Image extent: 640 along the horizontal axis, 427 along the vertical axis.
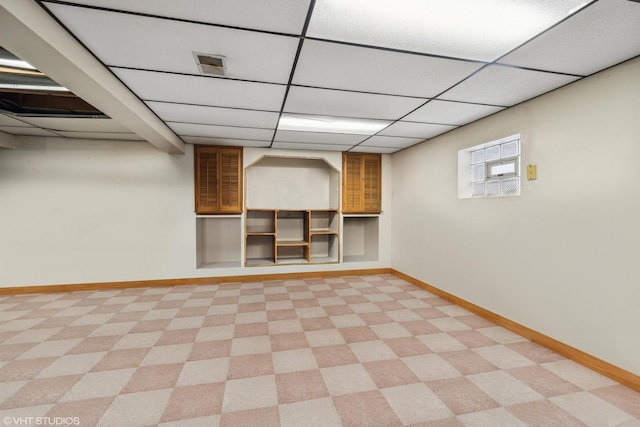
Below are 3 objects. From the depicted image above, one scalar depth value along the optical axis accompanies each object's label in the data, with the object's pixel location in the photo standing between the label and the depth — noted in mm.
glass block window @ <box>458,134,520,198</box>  3252
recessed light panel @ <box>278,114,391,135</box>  3520
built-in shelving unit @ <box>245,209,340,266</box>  5699
